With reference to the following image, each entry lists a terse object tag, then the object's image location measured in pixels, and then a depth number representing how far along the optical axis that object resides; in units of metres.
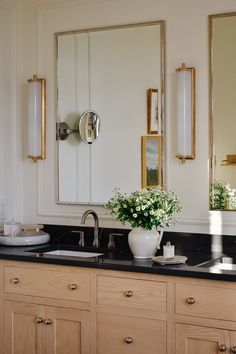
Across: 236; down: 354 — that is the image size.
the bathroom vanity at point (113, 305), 2.86
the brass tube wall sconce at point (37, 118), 4.05
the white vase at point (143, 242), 3.24
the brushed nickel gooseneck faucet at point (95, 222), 3.69
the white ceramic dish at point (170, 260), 3.06
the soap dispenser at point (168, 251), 3.13
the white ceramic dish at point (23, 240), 3.75
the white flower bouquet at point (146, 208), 3.22
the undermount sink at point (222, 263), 3.17
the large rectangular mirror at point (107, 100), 3.72
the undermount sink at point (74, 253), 3.66
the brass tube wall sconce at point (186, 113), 3.55
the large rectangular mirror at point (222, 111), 3.45
